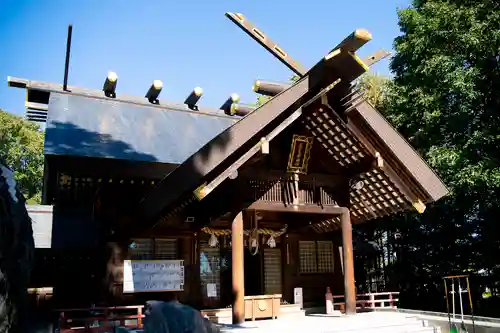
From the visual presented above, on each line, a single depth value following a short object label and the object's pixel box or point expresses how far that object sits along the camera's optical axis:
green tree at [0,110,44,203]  35.25
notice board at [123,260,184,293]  12.57
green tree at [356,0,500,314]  15.77
